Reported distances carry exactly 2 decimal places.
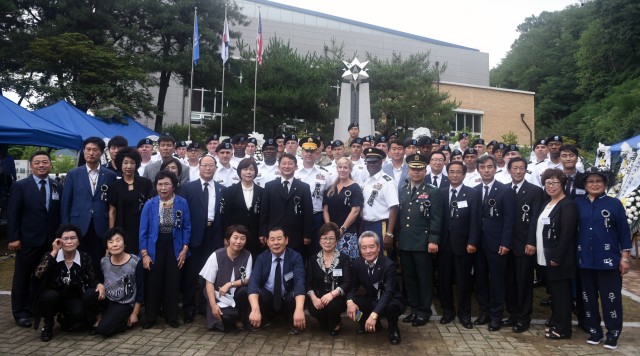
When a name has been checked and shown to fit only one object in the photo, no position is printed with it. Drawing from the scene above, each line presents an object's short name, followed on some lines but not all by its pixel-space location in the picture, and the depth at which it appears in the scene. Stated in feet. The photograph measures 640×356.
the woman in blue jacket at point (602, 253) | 14.51
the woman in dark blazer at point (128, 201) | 17.25
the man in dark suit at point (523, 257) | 16.02
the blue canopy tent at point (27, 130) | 24.71
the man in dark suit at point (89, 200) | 17.06
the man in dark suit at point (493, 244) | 16.31
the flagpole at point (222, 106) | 60.53
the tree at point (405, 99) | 70.49
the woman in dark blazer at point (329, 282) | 15.16
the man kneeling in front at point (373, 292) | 14.85
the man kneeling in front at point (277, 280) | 15.56
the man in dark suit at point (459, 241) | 16.66
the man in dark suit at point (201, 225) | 17.47
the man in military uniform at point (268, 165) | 20.33
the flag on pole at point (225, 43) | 55.94
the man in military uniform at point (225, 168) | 20.63
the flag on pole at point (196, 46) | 56.08
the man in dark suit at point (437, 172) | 18.58
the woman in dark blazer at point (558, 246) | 14.98
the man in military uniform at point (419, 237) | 16.78
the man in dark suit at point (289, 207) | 17.65
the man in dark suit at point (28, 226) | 16.46
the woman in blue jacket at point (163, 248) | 16.37
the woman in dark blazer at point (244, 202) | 17.90
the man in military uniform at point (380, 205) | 17.81
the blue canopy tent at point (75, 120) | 36.12
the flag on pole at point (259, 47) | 56.90
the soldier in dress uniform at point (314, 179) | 19.15
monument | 39.34
